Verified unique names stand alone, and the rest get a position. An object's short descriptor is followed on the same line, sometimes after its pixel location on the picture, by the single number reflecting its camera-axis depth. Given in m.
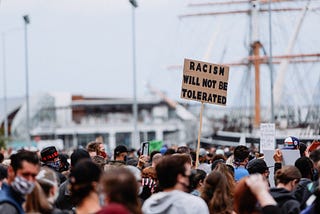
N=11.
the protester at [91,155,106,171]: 12.64
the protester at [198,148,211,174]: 14.77
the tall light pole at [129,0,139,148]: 44.49
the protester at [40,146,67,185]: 14.02
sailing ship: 78.31
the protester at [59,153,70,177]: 15.59
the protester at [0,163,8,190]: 11.15
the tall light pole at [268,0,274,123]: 44.33
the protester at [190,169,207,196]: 10.91
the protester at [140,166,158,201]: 12.15
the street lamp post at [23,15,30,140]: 53.34
